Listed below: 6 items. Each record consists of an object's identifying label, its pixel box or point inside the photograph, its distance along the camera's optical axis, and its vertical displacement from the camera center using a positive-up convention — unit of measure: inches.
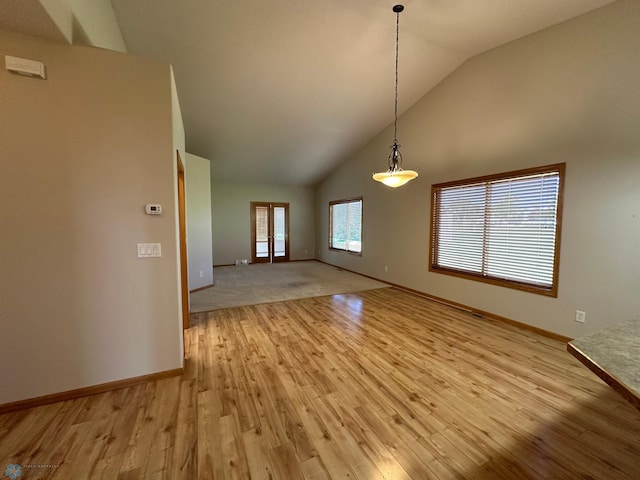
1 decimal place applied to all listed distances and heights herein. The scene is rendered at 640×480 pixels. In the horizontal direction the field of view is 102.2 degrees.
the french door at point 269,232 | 340.8 -9.2
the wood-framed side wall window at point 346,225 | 277.9 +0.8
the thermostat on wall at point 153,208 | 85.2 +5.3
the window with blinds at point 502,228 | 126.3 -1.0
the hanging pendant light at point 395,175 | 115.2 +23.0
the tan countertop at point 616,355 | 31.7 -18.8
